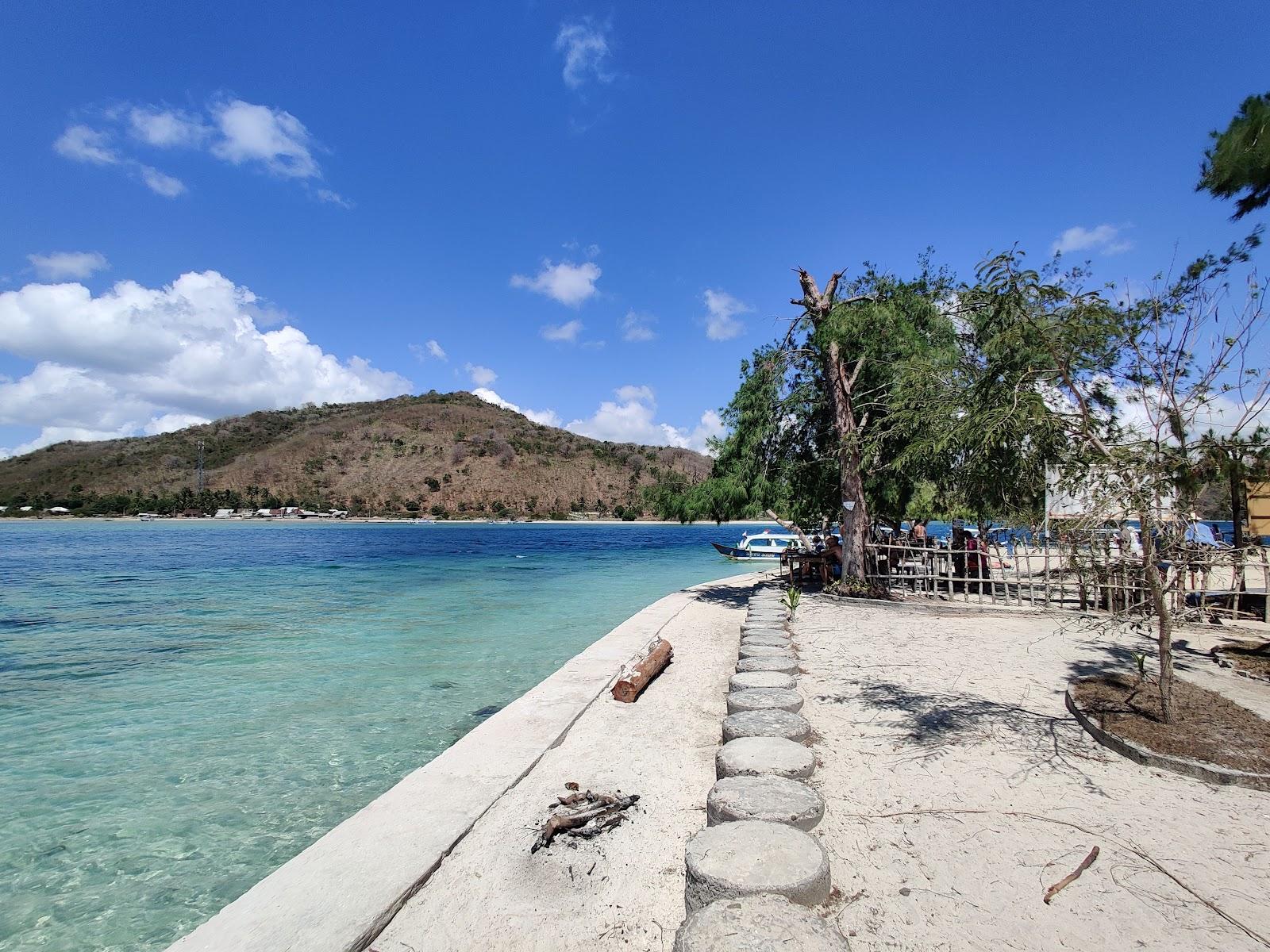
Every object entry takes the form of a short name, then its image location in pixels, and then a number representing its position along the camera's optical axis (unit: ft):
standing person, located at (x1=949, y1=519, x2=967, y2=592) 48.23
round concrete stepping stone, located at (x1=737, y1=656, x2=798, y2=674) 22.16
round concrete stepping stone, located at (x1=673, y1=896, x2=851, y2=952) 7.52
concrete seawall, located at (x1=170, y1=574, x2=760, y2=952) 9.59
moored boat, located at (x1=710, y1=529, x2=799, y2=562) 102.94
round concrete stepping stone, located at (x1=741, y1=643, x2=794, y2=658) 24.13
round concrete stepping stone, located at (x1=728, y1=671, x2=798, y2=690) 19.57
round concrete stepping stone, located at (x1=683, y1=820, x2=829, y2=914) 9.00
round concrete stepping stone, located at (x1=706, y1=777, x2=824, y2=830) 11.20
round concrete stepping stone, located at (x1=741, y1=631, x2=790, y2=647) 26.78
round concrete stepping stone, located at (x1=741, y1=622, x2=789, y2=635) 29.18
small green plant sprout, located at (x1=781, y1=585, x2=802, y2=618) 37.65
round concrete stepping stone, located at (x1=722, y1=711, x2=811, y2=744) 15.61
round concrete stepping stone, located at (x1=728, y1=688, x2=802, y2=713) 17.52
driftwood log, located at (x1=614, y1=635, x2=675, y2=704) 22.48
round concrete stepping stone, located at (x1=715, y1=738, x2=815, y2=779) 13.26
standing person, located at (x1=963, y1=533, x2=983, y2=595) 48.06
